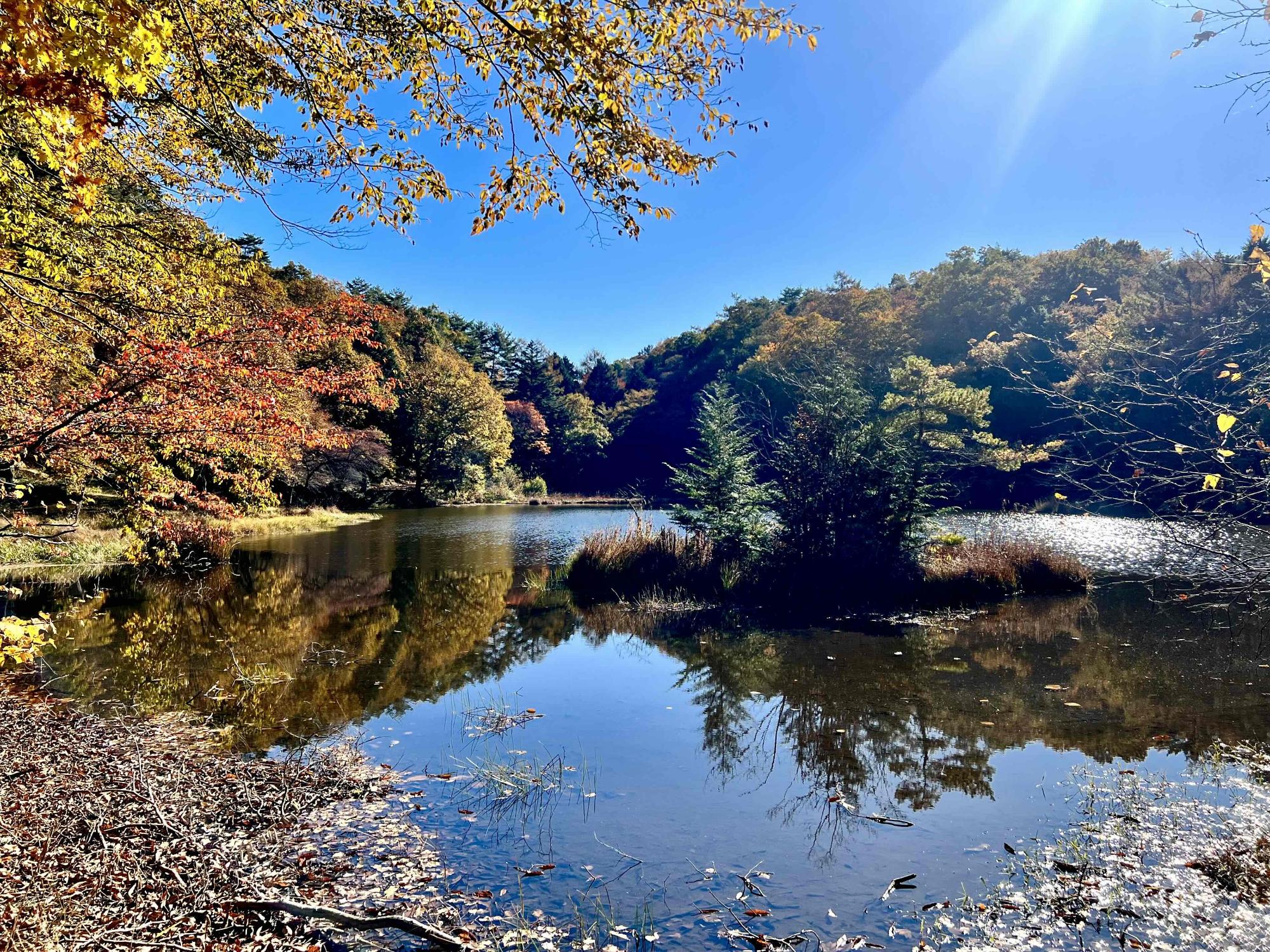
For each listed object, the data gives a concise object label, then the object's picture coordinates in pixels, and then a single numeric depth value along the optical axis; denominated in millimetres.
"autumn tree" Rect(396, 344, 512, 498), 41750
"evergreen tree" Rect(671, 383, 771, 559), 13672
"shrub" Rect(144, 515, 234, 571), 14891
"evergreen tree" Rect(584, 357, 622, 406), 72750
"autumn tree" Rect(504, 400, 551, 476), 55562
